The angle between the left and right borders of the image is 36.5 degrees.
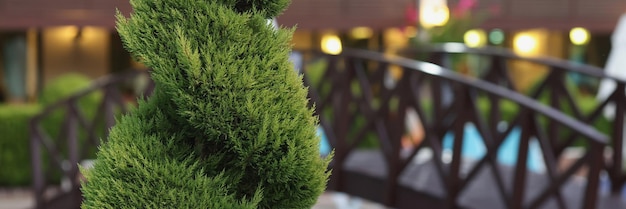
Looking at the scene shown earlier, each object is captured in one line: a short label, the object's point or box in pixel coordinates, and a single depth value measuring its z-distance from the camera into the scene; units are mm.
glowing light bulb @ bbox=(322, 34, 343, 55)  22562
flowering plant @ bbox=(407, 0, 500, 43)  14391
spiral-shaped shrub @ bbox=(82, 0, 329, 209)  2725
